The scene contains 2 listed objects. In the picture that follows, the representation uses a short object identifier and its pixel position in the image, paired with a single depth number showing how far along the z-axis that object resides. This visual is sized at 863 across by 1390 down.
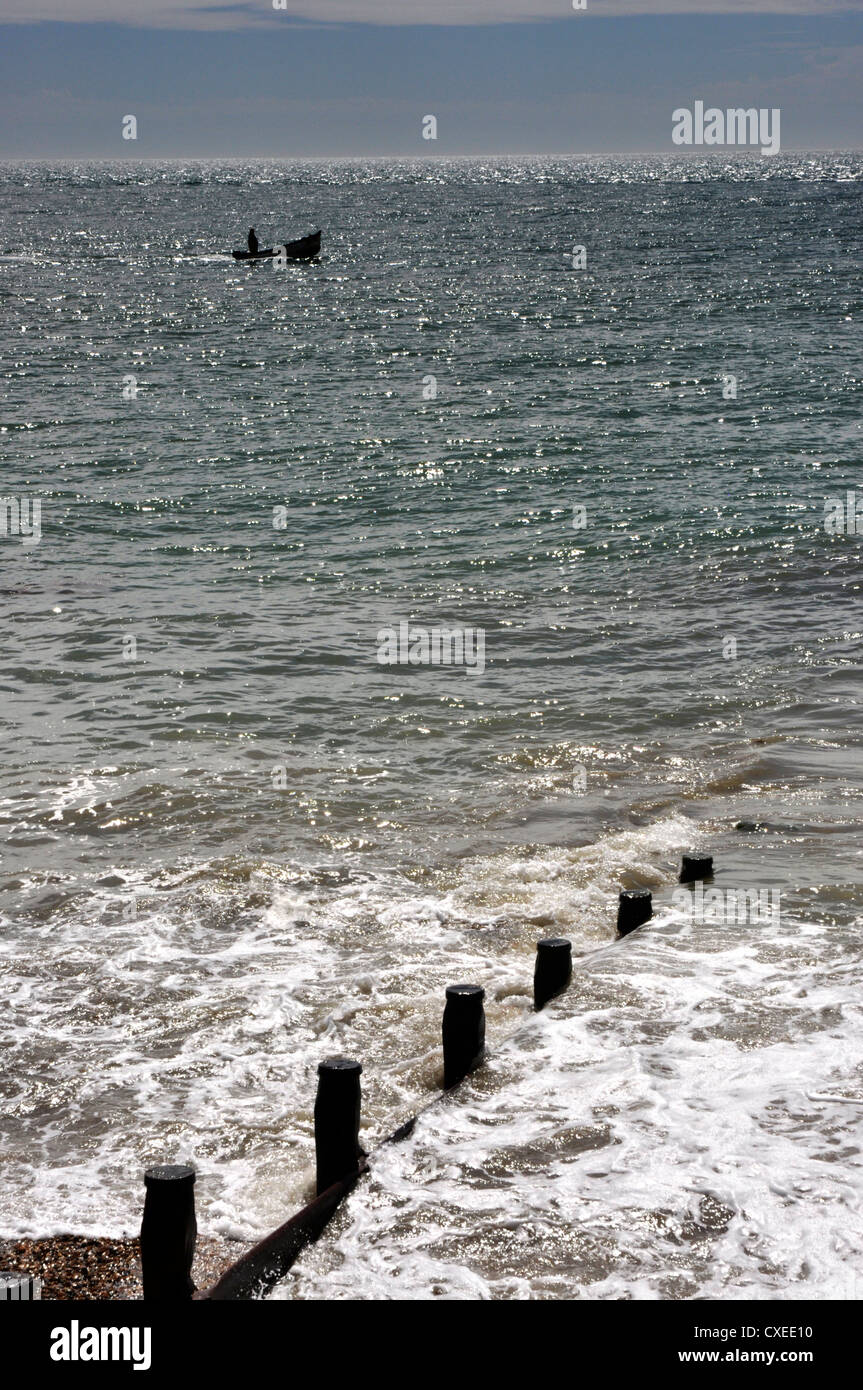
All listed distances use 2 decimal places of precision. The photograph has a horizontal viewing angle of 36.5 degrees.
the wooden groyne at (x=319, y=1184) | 6.09
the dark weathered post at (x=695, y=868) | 11.09
